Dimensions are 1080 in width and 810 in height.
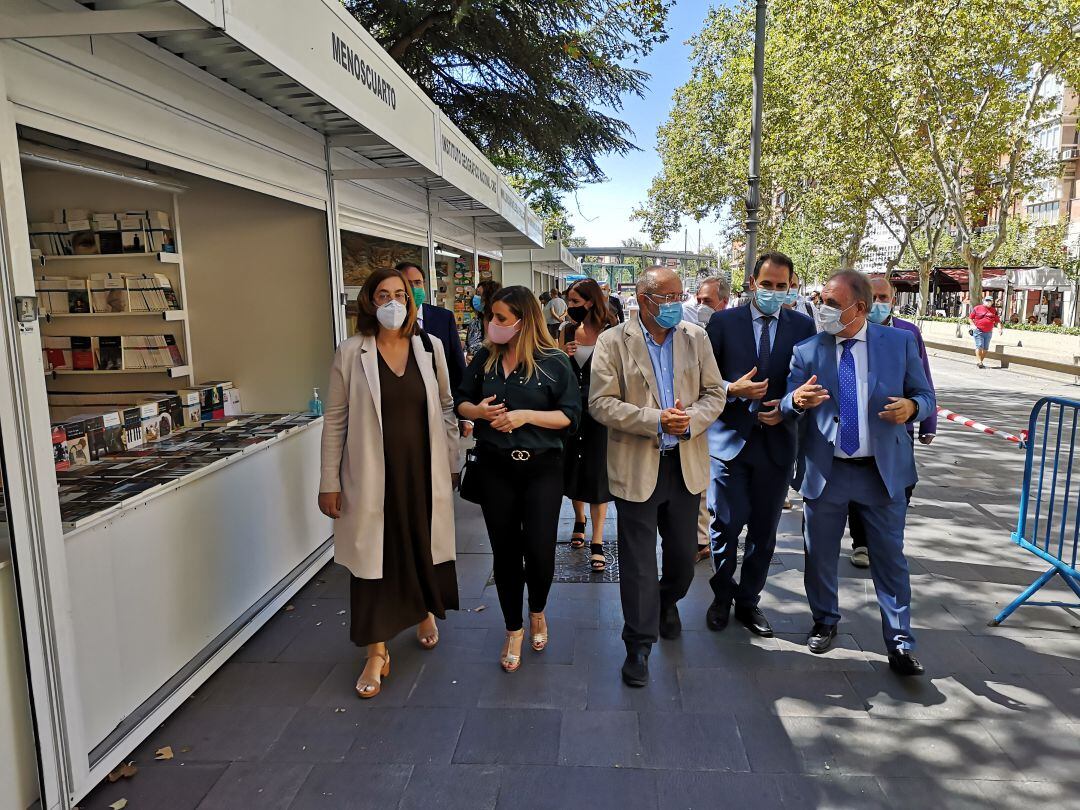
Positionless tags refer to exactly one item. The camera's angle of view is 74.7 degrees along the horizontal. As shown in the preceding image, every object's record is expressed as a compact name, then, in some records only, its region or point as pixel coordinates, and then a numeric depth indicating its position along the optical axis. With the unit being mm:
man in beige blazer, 3283
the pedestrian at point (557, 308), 6316
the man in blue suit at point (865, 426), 3359
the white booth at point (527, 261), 18844
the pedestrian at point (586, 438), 3889
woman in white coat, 3256
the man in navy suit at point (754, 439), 3703
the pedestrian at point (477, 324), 7629
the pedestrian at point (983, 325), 17188
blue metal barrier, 3855
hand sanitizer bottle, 5133
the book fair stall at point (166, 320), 2387
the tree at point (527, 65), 10823
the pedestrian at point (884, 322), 4258
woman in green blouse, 3344
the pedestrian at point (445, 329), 5223
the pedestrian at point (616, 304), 5828
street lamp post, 10297
